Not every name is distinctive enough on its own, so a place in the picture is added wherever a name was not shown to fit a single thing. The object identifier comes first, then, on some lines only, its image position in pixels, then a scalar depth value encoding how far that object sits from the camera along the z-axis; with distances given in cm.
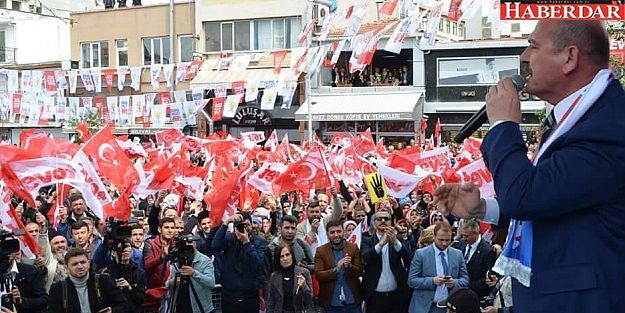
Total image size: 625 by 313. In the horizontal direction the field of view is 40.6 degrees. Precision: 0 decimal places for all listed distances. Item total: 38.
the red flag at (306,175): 1337
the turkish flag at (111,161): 1295
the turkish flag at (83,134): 1922
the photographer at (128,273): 834
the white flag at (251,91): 3306
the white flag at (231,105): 3356
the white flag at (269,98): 3275
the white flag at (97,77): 3919
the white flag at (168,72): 3647
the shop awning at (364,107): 3509
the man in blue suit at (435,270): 876
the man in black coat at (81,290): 730
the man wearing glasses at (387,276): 918
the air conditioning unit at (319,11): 3744
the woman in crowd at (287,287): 907
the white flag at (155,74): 3609
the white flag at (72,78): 3822
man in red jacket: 918
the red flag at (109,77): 3912
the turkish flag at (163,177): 1384
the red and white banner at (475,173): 1179
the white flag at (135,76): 3772
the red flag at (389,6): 2441
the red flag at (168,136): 2388
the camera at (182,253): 856
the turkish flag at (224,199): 1025
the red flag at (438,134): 3102
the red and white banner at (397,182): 1271
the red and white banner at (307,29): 2841
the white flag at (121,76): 3827
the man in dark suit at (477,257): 894
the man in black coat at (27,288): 788
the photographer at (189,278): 859
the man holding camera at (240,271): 925
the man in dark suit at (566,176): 222
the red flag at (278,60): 3284
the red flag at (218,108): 3512
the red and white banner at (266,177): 1312
